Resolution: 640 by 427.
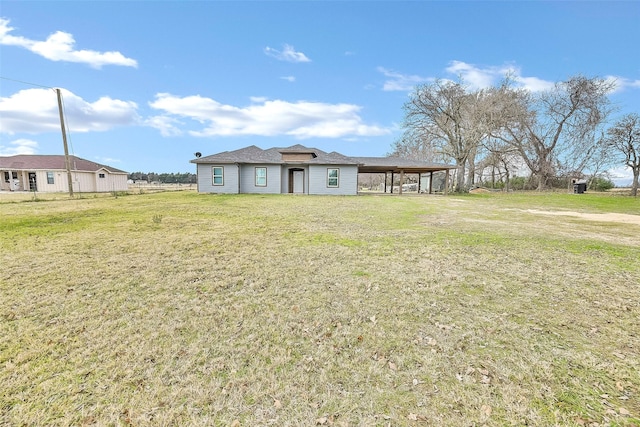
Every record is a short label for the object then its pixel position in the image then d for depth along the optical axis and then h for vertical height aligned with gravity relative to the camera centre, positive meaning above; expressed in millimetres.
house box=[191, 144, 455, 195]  20578 +934
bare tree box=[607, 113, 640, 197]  20906 +3473
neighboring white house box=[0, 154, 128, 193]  26156 +960
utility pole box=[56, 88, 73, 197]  17422 +2922
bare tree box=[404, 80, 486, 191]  25516 +6296
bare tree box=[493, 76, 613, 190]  26172 +6190
